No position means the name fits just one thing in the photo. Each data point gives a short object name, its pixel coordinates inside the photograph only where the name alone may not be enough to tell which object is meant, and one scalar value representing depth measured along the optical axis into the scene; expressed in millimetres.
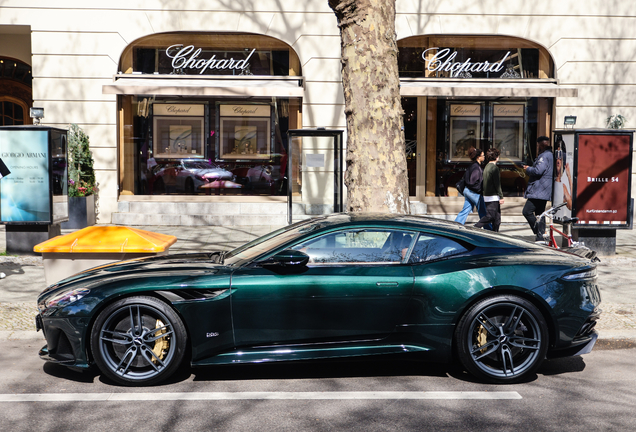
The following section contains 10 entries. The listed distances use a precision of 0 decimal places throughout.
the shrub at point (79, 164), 14000
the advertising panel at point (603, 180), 10188
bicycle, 8586
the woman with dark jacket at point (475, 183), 10992
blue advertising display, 10281
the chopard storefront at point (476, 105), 15133
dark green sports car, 4695
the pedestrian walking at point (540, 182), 10297
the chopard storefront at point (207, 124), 14883
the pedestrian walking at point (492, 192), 10461
